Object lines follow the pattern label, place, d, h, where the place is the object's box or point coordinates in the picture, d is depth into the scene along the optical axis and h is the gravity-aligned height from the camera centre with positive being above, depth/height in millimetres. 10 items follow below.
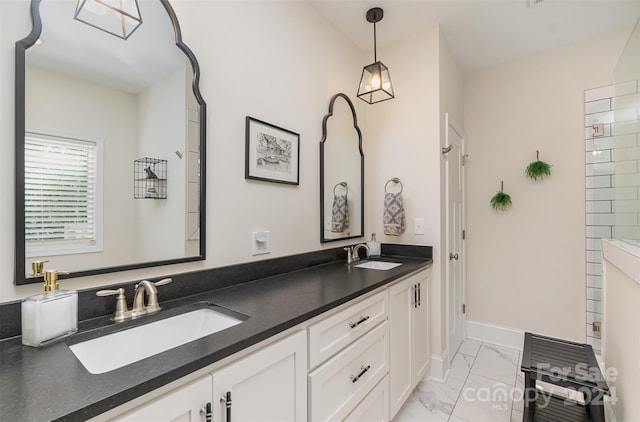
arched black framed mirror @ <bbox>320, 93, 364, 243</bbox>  2108 +295
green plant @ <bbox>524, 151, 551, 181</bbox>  2588 +371
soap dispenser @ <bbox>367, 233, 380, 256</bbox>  2391 -301
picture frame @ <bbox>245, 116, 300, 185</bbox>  1564 +338
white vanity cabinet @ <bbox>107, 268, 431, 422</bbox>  753 -571
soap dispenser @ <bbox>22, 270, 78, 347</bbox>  790 -284
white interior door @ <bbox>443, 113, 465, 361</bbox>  2396 -214
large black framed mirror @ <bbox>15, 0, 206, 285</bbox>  909 +241
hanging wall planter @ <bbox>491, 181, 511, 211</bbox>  2762 +97
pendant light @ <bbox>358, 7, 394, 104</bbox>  1963 +909
